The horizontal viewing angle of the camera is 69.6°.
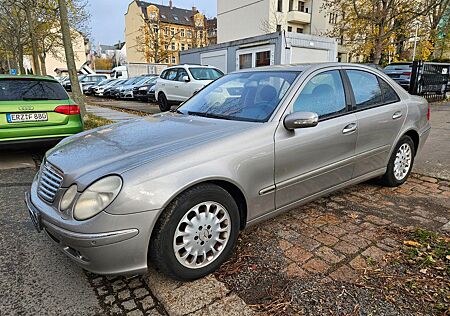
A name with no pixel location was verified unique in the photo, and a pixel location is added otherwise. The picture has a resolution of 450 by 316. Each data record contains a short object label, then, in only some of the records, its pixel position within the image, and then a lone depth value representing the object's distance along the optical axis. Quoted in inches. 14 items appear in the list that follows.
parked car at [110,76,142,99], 787.3
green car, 192.1
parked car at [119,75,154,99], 730.3
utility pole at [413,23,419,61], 860.0
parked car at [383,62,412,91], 557.3
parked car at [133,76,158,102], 665.6
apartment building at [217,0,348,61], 1402.6
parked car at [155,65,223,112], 460.1
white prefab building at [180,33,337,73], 642.8
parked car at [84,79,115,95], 981.2
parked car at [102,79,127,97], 850.1
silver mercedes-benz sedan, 79.2
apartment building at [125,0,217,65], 1782.7
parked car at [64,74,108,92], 1088.4
